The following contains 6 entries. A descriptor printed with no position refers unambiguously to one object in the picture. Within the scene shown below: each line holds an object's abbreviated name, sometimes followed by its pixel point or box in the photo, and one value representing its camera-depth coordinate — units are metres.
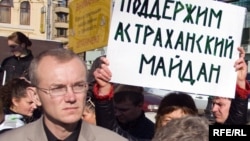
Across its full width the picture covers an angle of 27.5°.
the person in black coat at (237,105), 3.02
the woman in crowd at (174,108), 2.90
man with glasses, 1.98
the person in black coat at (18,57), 5.10
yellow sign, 3.49
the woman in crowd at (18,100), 3.57
